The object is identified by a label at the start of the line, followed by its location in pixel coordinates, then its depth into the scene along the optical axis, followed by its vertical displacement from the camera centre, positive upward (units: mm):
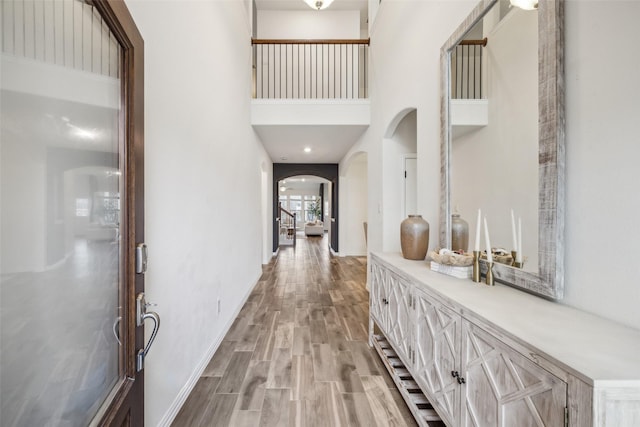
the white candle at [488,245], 1411 -176
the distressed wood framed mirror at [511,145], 1107 +361
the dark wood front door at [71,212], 593 -2
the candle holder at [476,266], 1465 -300
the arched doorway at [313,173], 7273 +1065
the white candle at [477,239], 1479 -148
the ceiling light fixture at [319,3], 3506 +2787
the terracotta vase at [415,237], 2078 -193
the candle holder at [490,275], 1399 -329
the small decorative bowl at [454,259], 1538 -274
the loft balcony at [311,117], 4059 +1439
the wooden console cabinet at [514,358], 655 -462
